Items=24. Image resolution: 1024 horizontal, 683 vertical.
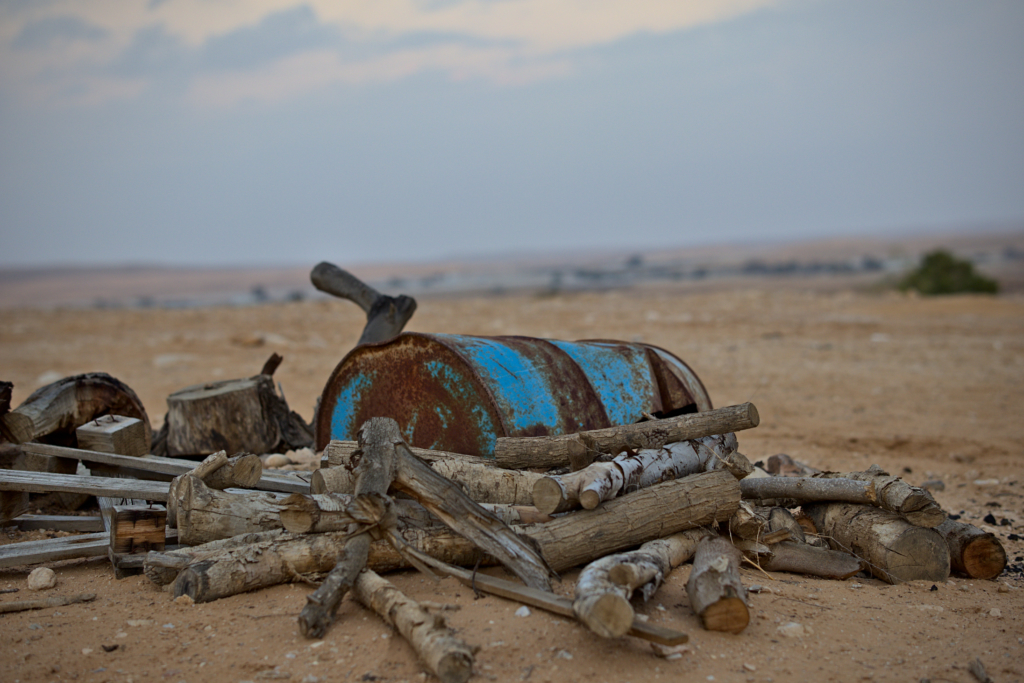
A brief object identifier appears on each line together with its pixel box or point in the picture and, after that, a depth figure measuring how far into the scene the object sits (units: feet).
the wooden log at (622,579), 8.27
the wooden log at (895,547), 11.69
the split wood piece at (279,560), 10.15
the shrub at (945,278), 69.87
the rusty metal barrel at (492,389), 13.44
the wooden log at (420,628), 8.19
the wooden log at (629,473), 10.21
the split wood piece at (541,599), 8.38
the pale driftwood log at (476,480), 11.57
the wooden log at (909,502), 11.43
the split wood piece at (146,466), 13.12
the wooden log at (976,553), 12.05
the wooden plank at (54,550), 11.42
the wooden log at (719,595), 9.41
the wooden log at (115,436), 13.93
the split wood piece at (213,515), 10.93
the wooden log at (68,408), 14.20
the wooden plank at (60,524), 13.21
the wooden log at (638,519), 10.41
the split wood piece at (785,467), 16.89
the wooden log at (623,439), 11.90
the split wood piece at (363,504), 9.22
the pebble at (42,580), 10.92
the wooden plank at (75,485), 12.29
